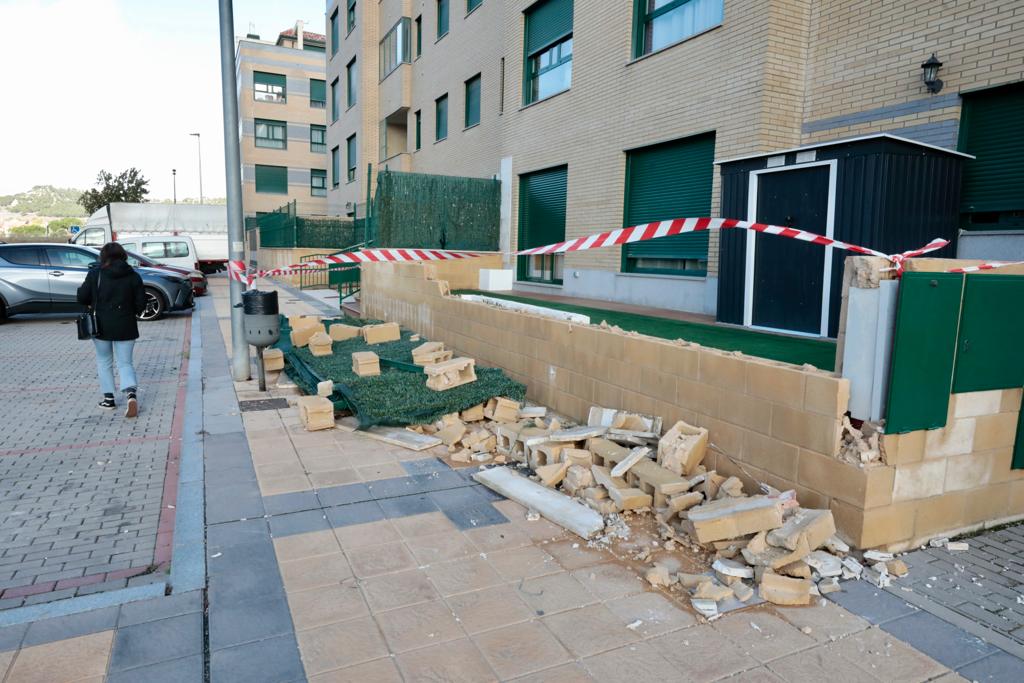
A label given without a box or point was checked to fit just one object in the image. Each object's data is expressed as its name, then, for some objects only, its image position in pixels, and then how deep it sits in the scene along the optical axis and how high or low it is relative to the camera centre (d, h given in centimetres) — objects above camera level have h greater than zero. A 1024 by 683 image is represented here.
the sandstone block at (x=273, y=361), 984 -160
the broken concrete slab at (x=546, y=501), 443 -173
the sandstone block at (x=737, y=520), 394 -151
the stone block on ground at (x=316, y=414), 680 -163
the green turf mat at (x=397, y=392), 676 -150
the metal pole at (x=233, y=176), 898 +95
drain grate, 784 -181
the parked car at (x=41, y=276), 1531 -73
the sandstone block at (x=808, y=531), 379 -151
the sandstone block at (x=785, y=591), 356 -171
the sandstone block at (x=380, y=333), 1036 -125
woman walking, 751 -72
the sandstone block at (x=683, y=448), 486 -136
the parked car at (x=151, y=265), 1772 -49
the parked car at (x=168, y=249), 2327 -9
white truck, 3656 +128
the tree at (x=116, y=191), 5550 +446
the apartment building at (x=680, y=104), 726 +223
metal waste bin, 841 -85
